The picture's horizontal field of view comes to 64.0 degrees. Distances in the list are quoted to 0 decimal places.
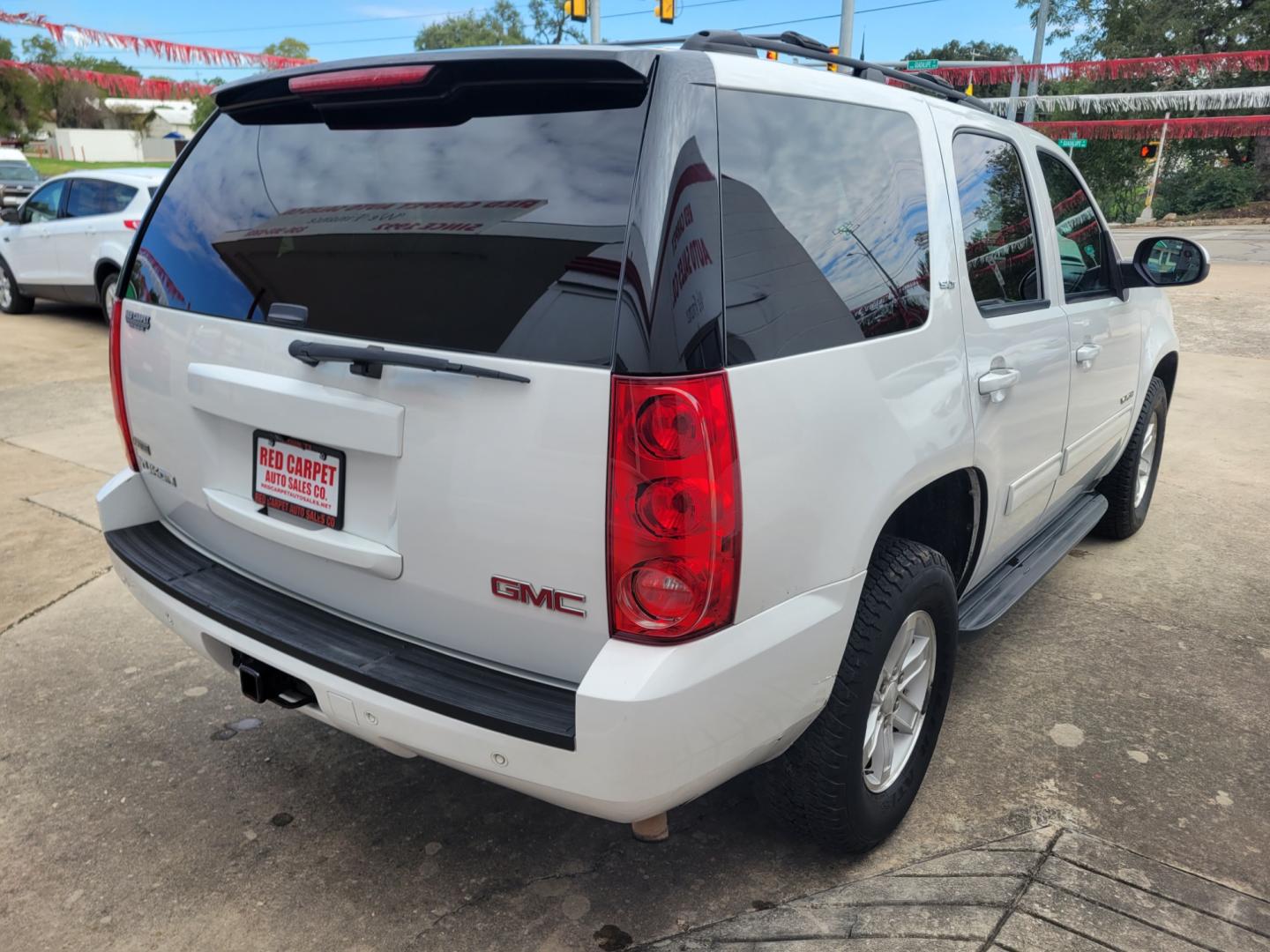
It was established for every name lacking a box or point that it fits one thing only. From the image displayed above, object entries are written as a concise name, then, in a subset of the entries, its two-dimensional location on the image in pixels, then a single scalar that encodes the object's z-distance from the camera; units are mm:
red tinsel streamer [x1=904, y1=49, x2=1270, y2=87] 26375
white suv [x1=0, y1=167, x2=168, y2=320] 9852
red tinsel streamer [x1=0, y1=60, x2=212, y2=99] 24625
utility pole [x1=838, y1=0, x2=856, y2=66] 16250
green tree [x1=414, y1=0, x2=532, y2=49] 76500
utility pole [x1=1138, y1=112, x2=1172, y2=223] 39031
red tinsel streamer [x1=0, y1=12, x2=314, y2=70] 20484
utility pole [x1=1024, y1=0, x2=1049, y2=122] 29269
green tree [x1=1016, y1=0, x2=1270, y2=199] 39406
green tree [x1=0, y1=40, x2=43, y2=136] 79375
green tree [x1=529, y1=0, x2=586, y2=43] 70062
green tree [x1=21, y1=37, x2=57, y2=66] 75831
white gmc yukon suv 1885
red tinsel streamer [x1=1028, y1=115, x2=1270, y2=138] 36250
